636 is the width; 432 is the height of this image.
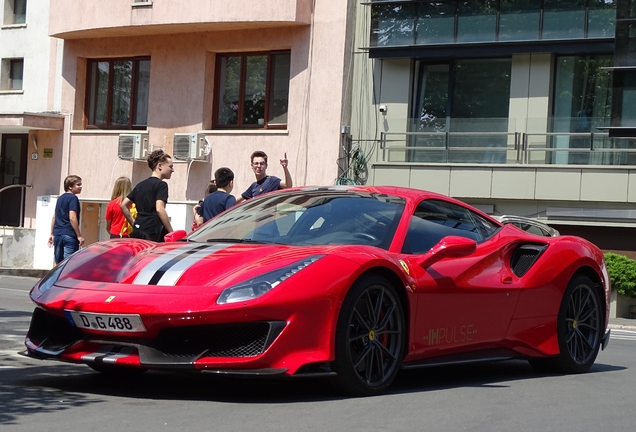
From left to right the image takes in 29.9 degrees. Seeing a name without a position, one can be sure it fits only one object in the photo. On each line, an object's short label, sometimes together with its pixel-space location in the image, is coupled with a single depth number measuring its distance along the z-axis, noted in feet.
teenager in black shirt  38.78
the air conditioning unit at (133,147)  95.14
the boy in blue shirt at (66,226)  52.65
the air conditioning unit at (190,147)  92.43
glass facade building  78.33
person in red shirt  47.44
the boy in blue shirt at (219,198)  40.06
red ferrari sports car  20.85
